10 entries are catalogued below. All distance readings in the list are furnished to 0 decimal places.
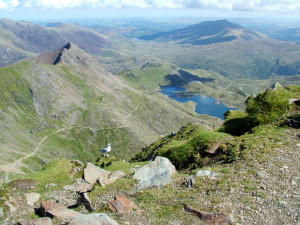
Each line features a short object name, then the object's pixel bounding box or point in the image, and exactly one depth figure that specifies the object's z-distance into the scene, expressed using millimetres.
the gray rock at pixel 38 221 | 13594
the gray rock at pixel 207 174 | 17133
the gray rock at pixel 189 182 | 16783
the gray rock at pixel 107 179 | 19281
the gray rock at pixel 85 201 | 16177
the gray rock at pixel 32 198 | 19139
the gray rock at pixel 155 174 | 18141
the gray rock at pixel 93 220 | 12545
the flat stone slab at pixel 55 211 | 14820
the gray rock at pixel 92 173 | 22856
